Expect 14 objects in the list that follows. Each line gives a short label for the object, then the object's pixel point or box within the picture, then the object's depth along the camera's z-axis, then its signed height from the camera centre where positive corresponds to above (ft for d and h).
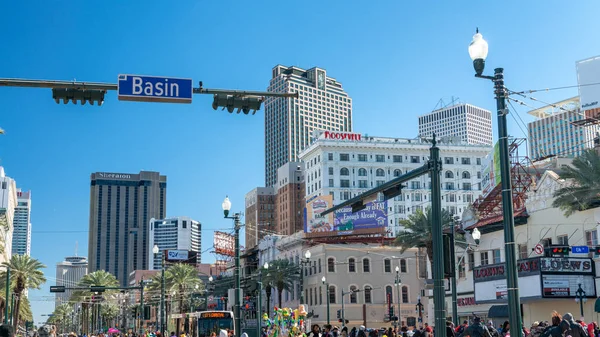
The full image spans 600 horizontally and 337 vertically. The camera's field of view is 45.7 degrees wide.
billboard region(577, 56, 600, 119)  209.26 +59.43
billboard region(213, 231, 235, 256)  434.30 +28.17
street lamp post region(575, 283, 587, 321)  136.30 -2.68
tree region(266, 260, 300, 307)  277.85 +5.14
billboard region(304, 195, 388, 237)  298.35 +27.60
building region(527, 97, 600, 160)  329.58 +110.32
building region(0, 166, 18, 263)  476.13 +67.98
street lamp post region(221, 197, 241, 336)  95.48 +0.94
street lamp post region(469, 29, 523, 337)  45.03 +6.78
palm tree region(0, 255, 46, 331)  265.75 +6.42
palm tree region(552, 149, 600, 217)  135.03 +18.56
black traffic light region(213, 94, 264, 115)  51.19 +13.30
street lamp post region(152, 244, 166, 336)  154.15 -2.52
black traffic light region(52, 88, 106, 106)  48.47 +13.27
